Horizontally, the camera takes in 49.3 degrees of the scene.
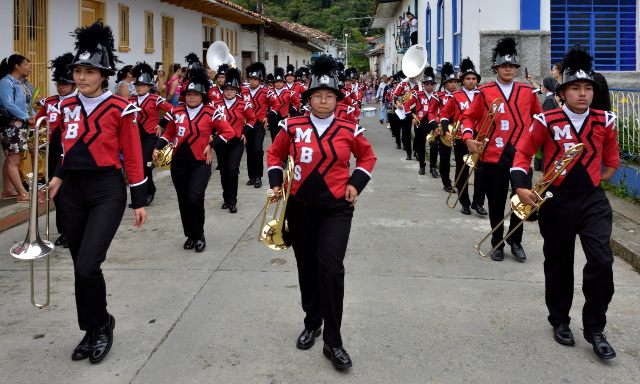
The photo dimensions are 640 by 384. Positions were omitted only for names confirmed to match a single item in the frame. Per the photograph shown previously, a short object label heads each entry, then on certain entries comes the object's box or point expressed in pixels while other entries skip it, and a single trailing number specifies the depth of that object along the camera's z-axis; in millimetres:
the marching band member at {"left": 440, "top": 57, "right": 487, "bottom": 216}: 8922
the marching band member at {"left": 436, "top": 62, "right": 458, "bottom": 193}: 10836
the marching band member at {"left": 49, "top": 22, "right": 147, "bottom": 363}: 4402
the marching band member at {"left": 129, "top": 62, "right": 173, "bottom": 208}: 9406
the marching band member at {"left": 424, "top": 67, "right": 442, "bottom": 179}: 12531
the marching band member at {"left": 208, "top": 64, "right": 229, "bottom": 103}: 10558
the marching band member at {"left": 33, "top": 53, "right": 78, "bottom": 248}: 6906
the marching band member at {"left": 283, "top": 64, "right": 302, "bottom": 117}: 14383
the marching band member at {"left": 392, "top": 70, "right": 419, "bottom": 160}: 14898
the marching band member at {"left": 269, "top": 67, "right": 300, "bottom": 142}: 14148
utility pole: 26297
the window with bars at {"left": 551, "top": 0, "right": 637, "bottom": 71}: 16594
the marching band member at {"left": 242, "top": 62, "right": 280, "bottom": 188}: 11766
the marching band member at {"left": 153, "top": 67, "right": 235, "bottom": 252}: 7461
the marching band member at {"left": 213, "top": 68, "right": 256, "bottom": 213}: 9531
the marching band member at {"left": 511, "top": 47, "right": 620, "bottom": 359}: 4496
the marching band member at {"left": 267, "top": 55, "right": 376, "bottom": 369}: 4320
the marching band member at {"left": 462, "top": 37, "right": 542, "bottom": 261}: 7000
